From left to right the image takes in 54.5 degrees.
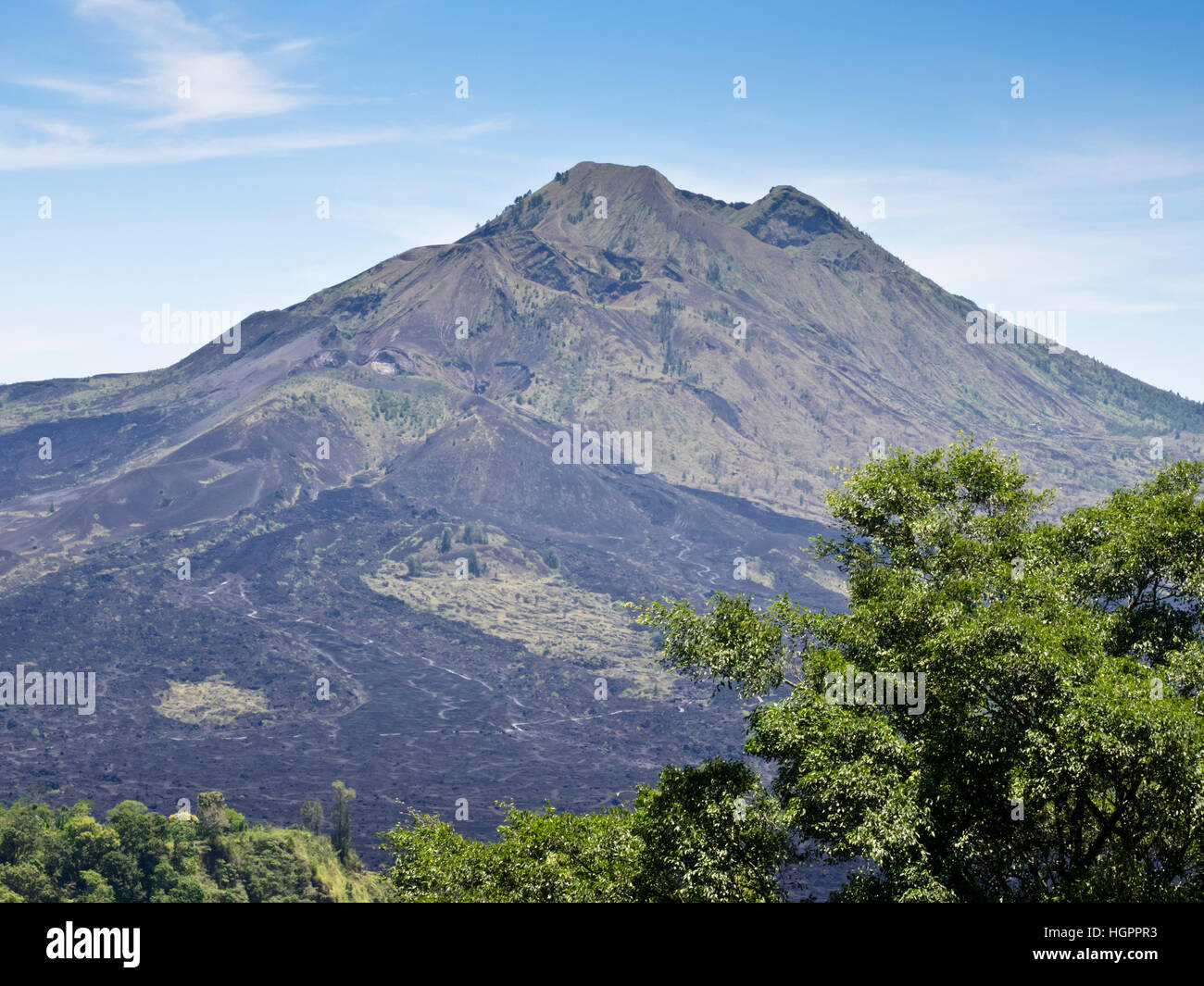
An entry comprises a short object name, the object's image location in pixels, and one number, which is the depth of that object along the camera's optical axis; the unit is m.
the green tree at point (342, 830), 155.25
